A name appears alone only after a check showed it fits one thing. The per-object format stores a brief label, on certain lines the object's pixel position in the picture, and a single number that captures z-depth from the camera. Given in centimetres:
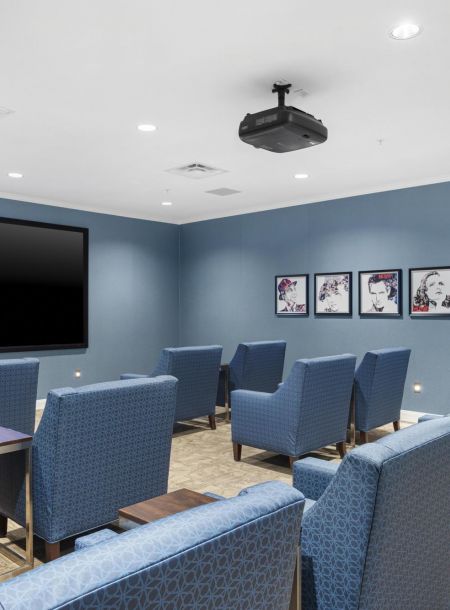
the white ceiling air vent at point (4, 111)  325
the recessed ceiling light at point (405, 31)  231
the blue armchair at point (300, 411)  336
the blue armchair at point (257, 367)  477
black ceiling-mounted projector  278
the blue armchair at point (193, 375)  421
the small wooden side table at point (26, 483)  205
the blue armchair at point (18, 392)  311
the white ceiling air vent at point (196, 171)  464
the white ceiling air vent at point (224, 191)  557
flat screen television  582
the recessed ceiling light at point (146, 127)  353
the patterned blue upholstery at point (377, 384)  399
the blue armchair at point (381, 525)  117
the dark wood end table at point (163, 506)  146
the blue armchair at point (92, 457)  209
